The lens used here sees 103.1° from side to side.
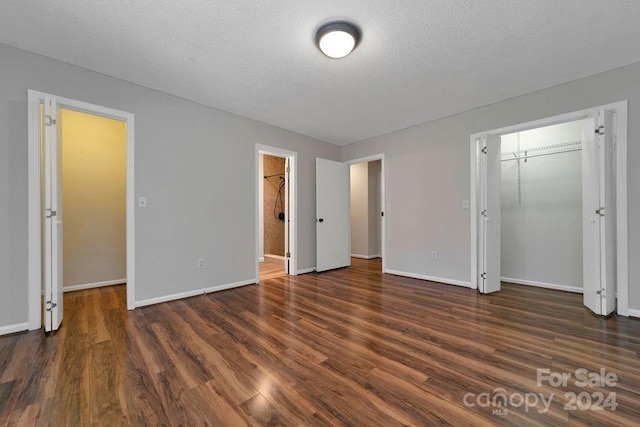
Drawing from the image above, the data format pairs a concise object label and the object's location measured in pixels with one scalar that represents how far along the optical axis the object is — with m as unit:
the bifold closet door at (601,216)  2.49
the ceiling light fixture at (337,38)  1.92
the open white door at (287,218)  4.44
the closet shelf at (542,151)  3.34
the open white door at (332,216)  4.61
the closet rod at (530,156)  3.38
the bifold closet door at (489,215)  3.29
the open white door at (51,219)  2.19
